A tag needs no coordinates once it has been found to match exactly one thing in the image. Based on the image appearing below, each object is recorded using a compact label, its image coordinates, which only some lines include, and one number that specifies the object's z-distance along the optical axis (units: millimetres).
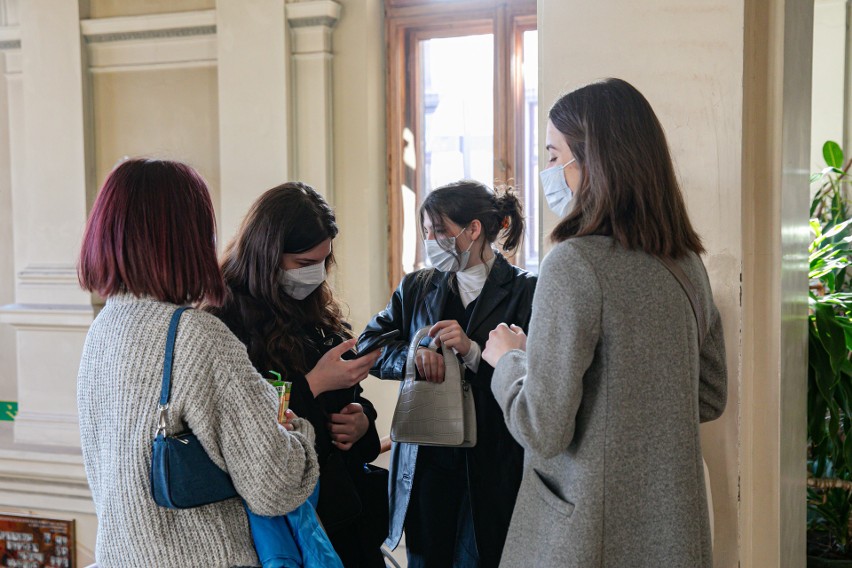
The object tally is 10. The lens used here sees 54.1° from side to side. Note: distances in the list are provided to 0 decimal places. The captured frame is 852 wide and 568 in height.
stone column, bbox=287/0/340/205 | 4129
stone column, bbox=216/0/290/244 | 4160
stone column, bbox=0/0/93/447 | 4555
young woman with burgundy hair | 1424
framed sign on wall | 4516
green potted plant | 3086
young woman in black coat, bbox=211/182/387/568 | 1955
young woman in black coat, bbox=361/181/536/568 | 2314
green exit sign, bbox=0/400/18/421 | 4984
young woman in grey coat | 1427
